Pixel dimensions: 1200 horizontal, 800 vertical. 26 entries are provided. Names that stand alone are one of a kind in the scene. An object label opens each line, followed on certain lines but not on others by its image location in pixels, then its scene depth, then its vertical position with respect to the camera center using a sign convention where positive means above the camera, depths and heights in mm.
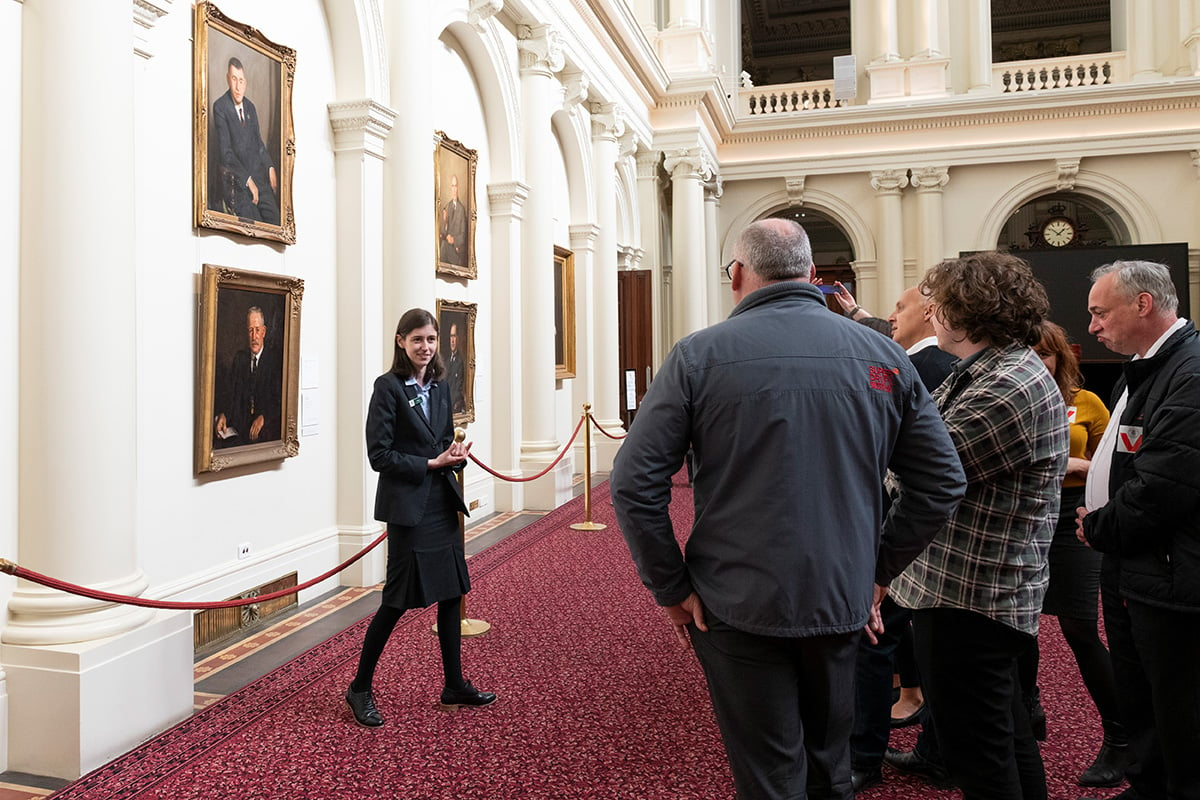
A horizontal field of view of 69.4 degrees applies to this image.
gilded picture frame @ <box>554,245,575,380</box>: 11266 +1467
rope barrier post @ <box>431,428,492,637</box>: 5164 -1222
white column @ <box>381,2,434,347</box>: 6664 +1891
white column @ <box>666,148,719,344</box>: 15430 +3261
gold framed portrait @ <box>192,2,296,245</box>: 4895 +1800
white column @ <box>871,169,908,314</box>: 17766 +3981
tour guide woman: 3820 -354
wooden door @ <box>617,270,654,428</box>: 13781 +1573
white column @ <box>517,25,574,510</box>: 9562 +1682
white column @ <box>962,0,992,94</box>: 17719 +7650
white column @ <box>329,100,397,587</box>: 6348 +805
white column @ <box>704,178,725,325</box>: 17516 +3608
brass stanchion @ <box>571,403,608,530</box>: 8469 -818
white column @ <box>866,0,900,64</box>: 17906 +8037
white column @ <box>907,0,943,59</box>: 17658 +7973
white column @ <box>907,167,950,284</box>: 17516 +4191
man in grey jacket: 1978 -182
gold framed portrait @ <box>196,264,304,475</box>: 4922 +359
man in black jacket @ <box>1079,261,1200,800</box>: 2449 -322
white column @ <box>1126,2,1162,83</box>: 17203 +7490
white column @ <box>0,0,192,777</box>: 3385 +202
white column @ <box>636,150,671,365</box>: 15195 +3633
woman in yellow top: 3221 -760
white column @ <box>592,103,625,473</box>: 12305 +1980
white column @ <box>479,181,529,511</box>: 9242 +890
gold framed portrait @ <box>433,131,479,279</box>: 7879 +2046
